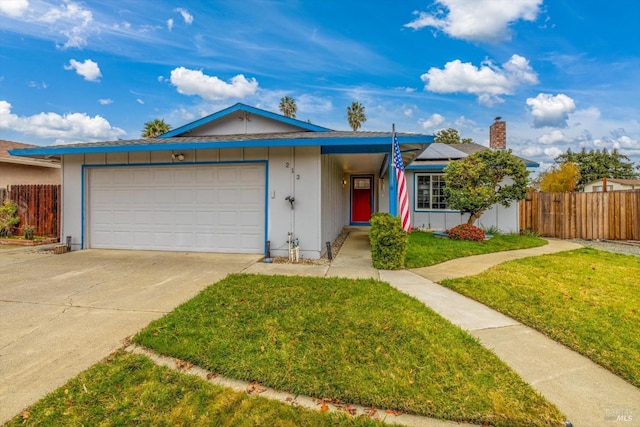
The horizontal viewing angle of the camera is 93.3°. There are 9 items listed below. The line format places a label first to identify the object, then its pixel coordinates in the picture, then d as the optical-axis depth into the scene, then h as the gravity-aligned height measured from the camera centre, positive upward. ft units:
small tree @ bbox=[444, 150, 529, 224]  33.55 +4.09
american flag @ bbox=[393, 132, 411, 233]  21.33 +1.52
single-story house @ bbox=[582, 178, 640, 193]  81.82 +9.02
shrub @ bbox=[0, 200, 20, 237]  34.35 -0.20
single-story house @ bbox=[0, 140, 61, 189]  45.50 +7.56
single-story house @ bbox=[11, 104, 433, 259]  24.61 +2.46
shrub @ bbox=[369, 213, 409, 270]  21.34 -1.98
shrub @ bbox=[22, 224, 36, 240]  33.71 -1.75
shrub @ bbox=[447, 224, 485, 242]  32.45 -1.84
